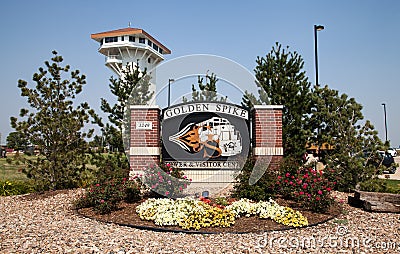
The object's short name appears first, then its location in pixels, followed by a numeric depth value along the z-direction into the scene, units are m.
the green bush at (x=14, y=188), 10.06
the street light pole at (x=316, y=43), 13.32
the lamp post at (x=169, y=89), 9.79
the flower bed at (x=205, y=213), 6.04
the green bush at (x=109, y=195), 6.87
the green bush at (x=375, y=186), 9.05
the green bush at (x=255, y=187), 7.78
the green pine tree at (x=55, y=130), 9.14
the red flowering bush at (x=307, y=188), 6.94
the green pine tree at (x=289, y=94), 10.63
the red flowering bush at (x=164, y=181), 8.05
